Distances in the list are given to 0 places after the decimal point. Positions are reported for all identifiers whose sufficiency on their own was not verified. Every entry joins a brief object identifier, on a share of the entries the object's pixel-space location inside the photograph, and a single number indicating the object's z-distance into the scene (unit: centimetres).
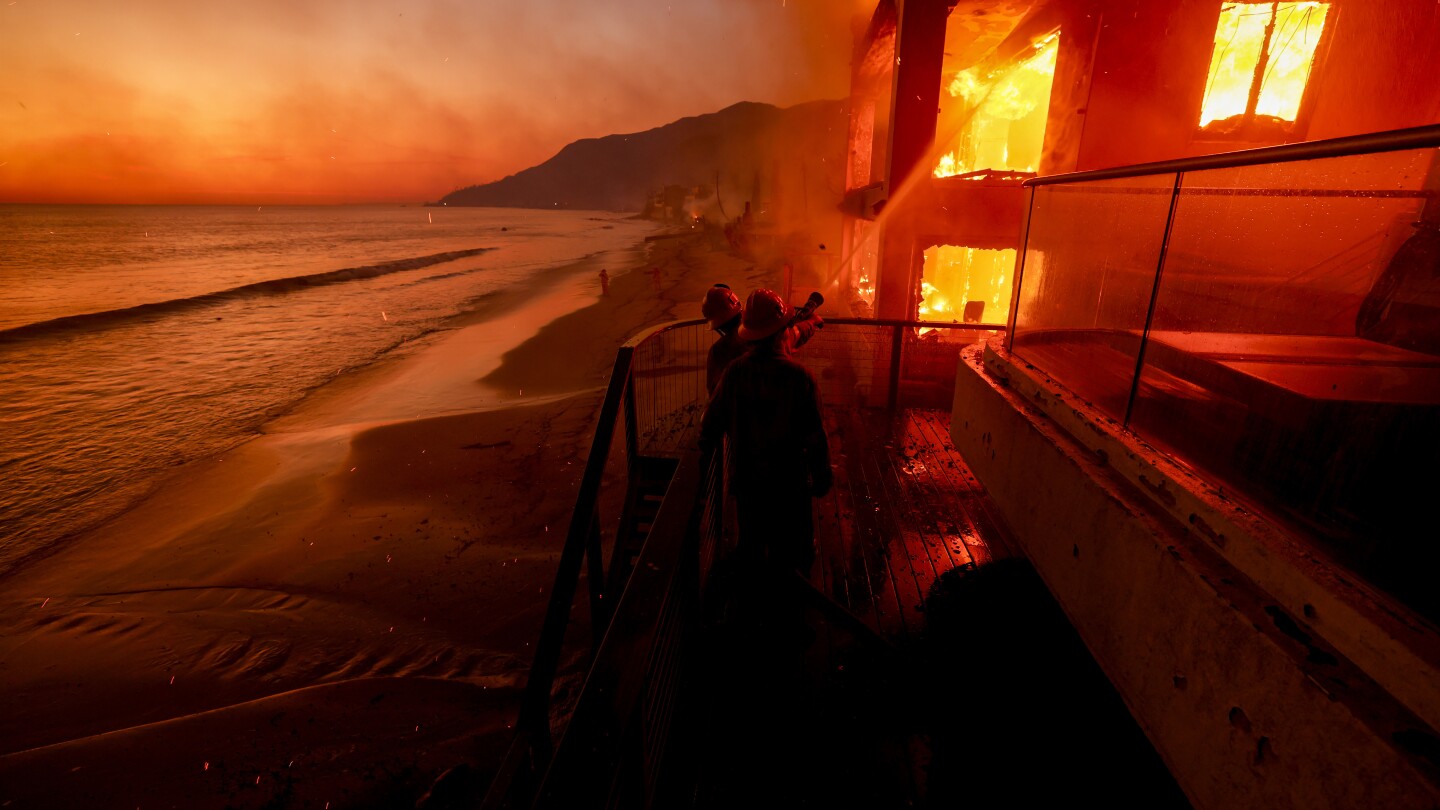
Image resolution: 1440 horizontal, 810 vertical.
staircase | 453
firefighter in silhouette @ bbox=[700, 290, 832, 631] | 364
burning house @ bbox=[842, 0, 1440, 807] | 157
